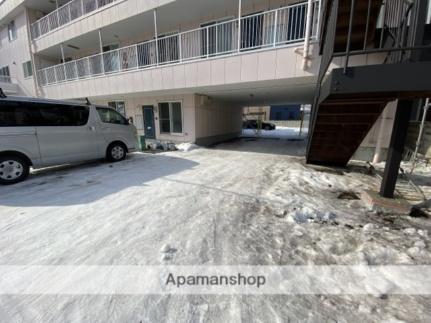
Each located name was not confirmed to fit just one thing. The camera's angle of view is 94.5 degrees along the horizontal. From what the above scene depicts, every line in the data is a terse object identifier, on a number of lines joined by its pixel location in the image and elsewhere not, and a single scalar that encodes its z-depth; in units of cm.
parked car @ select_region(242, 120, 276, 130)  2086
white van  446
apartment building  617
